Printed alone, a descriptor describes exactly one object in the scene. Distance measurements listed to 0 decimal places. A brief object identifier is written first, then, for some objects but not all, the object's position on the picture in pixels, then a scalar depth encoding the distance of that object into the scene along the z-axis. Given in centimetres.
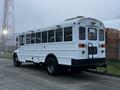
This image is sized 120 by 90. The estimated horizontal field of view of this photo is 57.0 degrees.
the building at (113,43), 829
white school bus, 520
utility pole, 2262
